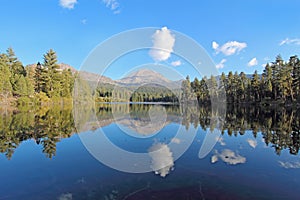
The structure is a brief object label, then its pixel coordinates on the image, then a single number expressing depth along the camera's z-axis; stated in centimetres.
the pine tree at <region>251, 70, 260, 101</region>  6115
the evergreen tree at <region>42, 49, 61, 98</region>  5894
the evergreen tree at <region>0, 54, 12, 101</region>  4522
